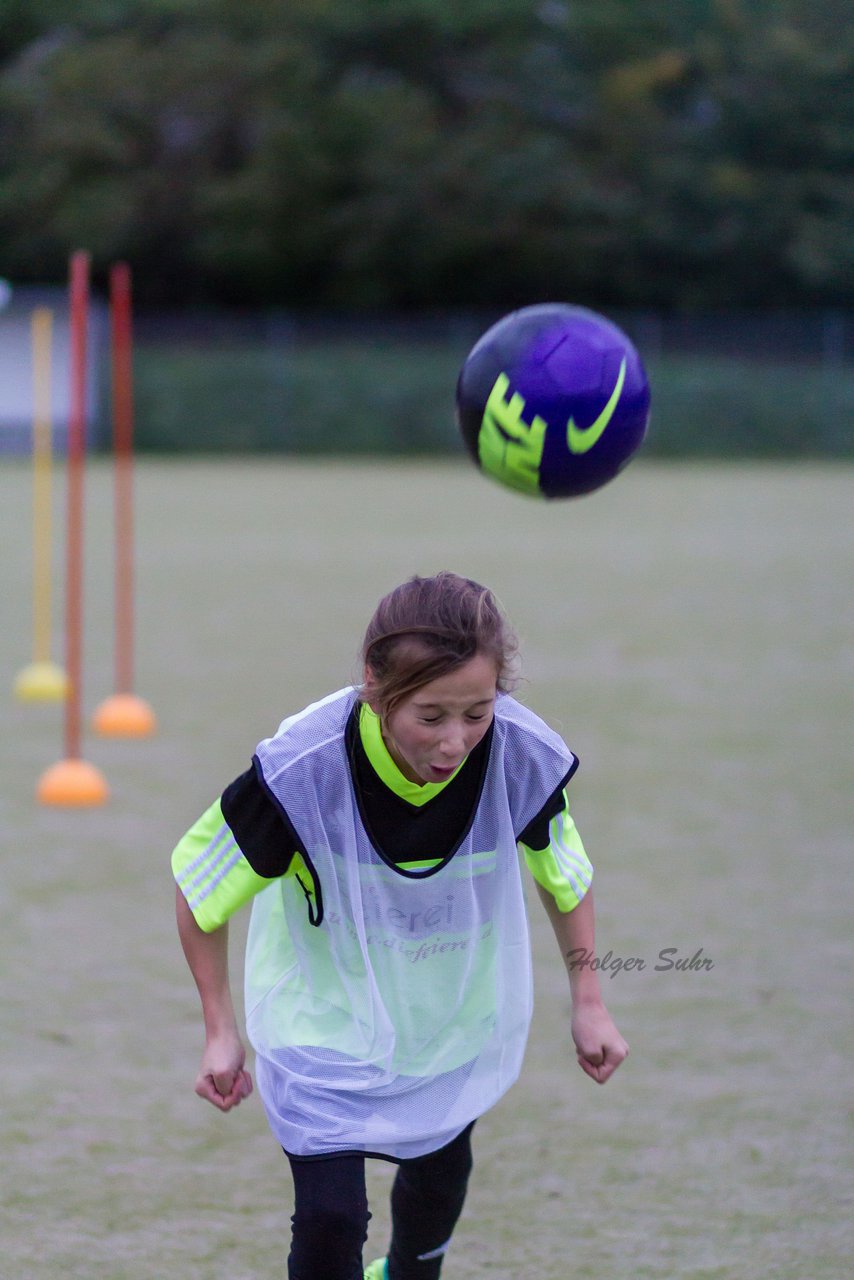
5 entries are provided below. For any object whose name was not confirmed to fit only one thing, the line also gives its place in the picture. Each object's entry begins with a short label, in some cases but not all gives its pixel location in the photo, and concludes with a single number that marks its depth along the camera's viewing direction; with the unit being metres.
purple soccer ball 6.97
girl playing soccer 5.00
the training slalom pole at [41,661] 17.31
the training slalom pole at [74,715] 12.56
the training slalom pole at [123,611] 14.95
